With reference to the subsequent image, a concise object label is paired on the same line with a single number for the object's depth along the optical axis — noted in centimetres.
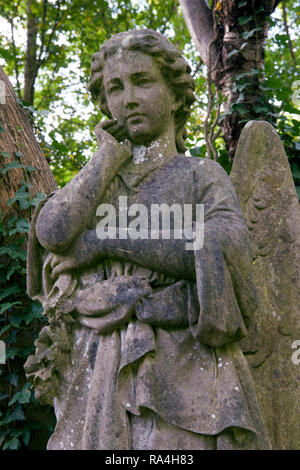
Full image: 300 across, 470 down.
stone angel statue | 267
